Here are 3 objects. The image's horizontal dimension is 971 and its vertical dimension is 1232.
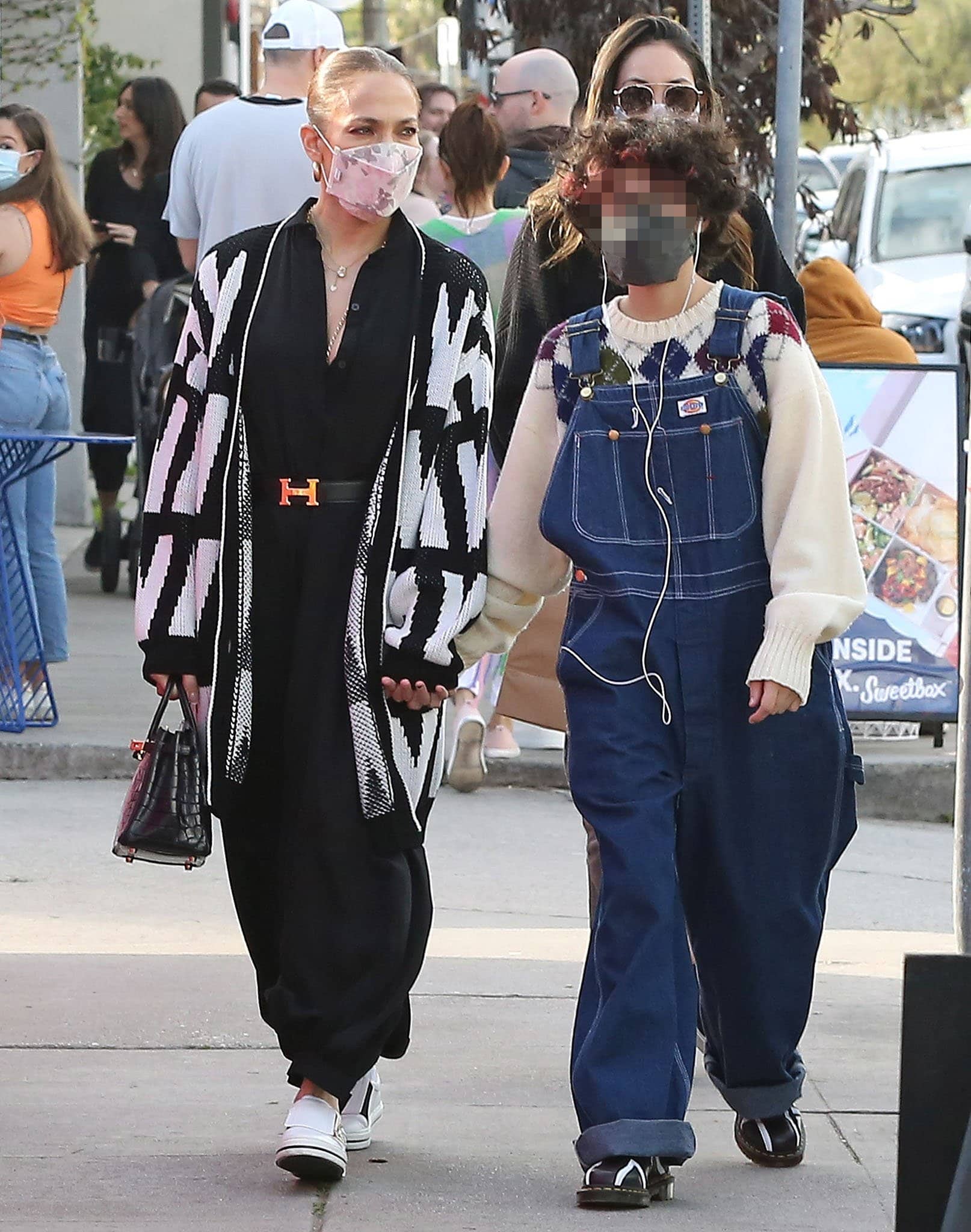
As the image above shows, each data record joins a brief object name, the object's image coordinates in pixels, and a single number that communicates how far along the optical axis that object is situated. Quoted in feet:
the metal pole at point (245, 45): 140.95
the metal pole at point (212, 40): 112.27
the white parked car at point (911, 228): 110.63
